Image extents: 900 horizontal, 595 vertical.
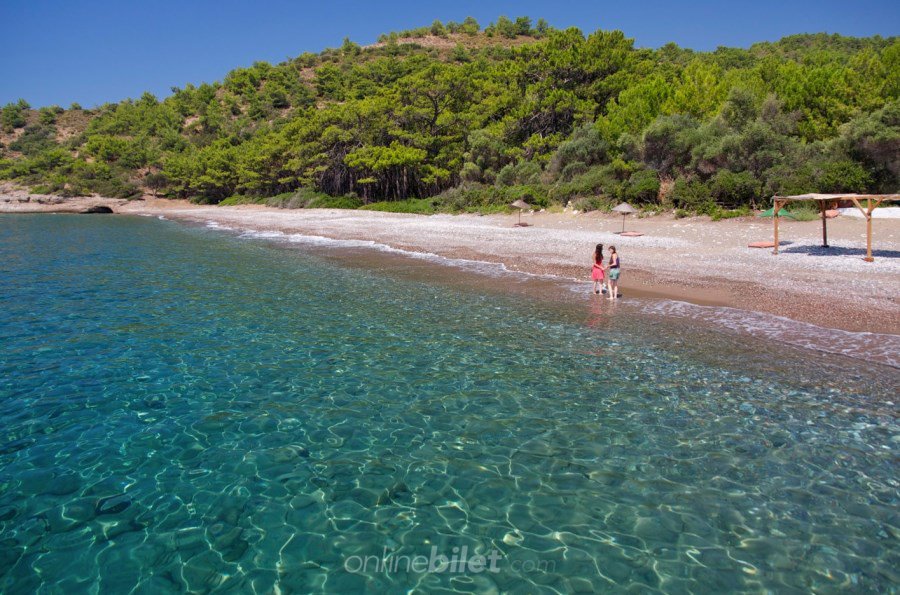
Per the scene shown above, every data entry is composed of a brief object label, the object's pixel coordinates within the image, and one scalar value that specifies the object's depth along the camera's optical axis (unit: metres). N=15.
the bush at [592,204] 31.63
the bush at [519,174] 40.59
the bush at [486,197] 36.19
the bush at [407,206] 43.38
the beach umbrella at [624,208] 25.95
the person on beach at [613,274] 14.01
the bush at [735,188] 26.70
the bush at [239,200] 63.81
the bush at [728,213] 26.02
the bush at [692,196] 27.41
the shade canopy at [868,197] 15.47
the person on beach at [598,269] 14.59
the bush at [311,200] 50.78
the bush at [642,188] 30.23
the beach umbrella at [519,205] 31.16
